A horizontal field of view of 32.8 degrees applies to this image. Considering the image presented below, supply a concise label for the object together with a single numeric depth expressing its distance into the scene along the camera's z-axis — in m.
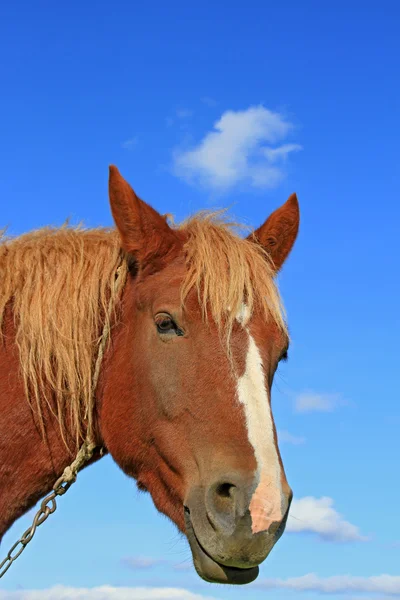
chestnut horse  4.01
